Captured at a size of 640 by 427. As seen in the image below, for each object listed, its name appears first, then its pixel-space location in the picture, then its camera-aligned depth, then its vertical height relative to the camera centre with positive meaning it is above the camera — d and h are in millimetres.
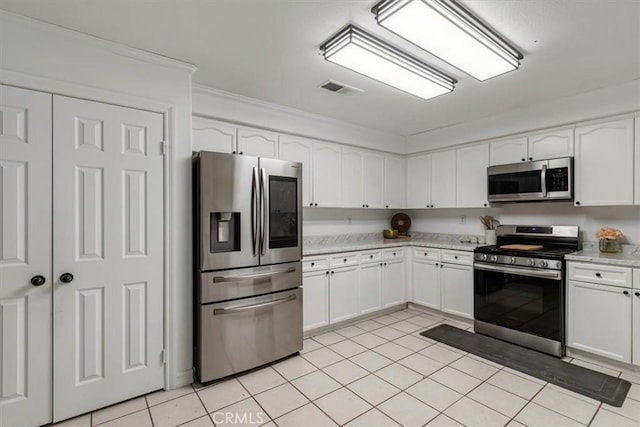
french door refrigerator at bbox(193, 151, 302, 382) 2420 -392
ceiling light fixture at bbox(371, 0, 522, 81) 1705 +1117
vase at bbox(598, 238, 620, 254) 2979 -304
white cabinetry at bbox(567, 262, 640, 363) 2578 -845
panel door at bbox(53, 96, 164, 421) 2016 -269
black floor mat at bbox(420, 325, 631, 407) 2316 -1313
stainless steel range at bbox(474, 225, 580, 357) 2908 -736
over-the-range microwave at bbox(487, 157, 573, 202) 3223 +375
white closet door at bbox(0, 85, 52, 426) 1854 -249
